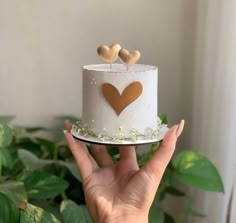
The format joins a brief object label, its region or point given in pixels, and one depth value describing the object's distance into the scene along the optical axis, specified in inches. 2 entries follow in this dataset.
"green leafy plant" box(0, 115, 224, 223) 41.8
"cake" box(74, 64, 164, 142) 29.6
